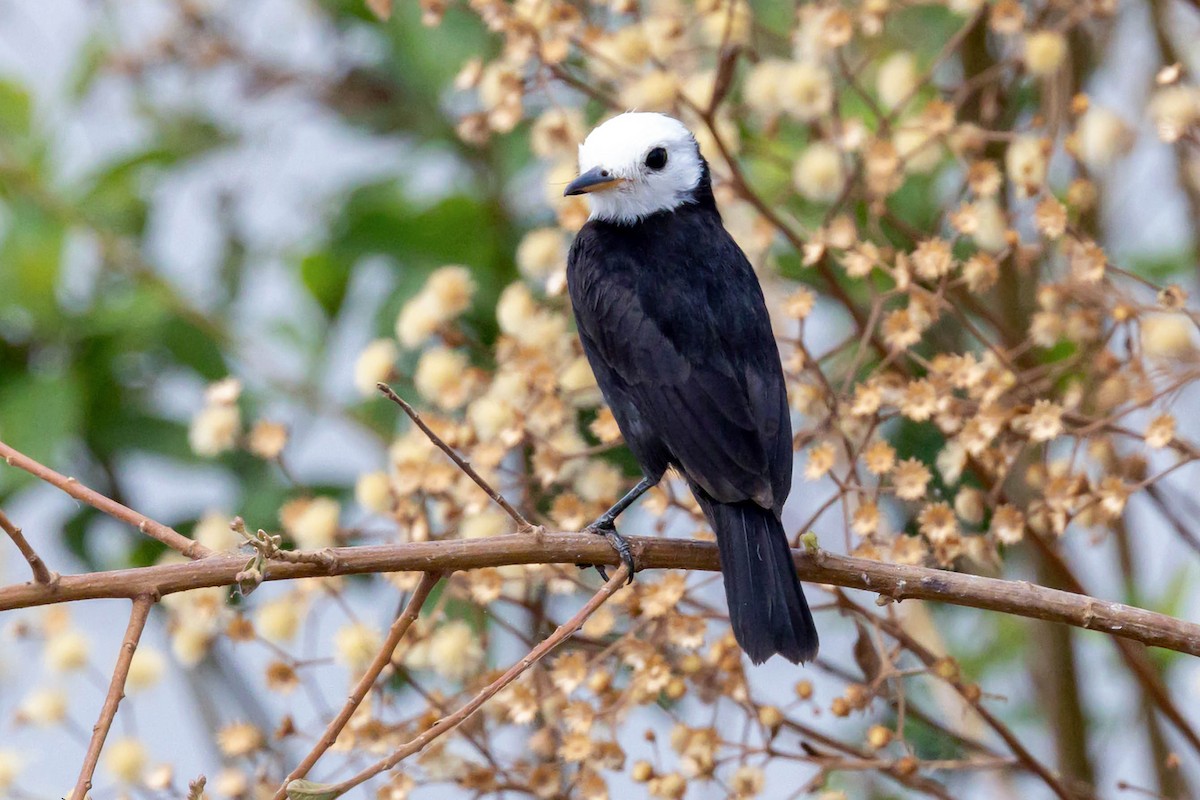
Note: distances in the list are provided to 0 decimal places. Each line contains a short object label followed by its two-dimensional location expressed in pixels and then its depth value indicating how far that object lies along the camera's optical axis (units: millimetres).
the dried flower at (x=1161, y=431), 4109
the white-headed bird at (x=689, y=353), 4316
